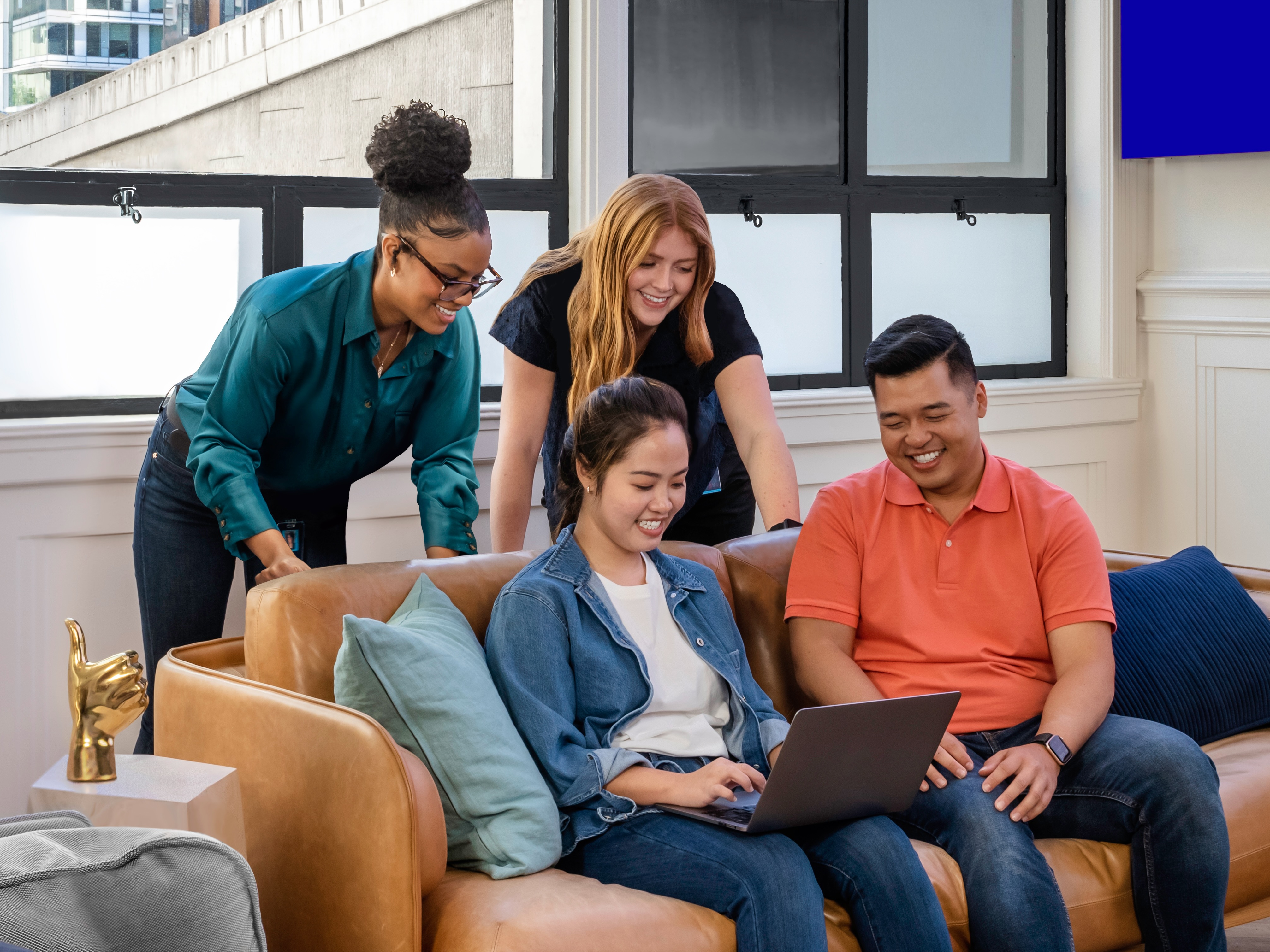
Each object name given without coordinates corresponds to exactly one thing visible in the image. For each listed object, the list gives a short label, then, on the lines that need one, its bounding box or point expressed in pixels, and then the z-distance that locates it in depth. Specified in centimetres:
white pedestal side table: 369
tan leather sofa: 371
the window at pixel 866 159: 540
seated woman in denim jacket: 381
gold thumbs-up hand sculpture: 374
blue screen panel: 544
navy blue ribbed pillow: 439
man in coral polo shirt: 400
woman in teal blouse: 414
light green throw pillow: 384
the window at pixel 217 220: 479
